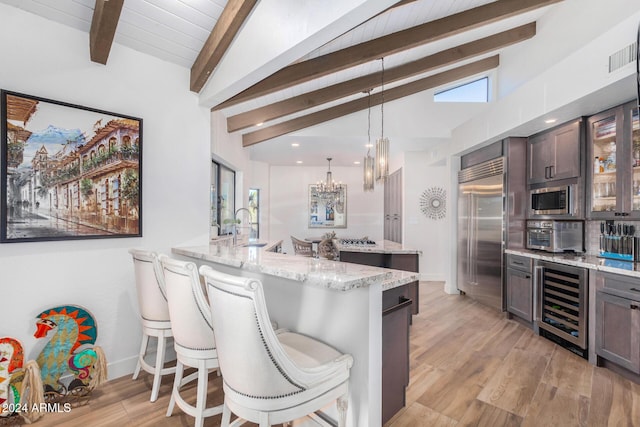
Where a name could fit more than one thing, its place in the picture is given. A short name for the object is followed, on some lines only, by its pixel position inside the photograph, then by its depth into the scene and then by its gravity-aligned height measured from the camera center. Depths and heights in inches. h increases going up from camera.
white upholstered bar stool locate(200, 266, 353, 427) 45.0 -24.1
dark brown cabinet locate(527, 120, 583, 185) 127.5 +28.0
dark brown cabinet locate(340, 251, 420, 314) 151.8 -25.2
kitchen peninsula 58.4 -20.3
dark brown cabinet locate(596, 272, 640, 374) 94.8 -34.0
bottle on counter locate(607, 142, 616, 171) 114.3 +21.7
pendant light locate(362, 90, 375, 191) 145.4 +19.9
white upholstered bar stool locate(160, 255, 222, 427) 63.4 -23.9
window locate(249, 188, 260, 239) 311.1 +3.0
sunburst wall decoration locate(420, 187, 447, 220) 247.3 +9.3
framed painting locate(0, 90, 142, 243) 77.7 +11.2
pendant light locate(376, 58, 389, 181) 132.6 +24.8
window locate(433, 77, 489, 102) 196.5 +79.5
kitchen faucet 156.9 -10.0
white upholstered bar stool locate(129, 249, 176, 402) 80.8 -24.7
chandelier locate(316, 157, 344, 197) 269.9 +25.9
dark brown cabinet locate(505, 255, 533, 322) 140.6 -34.3
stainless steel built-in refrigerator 157.0 -1.7
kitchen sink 180.2 -19.2
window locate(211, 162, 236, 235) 181.8 +11.7
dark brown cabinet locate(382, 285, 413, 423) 71.9 -33.3
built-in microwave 130.8 +6.7
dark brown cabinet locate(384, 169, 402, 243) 265.9 +6.1
